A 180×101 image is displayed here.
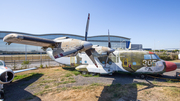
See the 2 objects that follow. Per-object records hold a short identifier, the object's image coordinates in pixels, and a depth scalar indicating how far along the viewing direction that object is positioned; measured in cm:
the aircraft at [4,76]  594
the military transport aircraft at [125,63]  964
